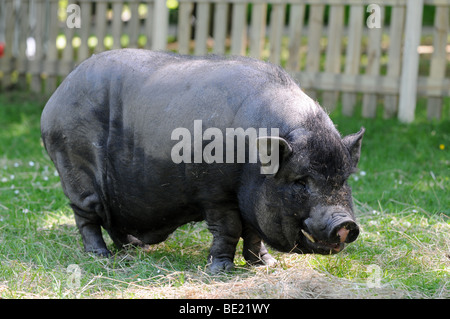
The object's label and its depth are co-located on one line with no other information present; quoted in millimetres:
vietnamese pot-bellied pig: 7441
